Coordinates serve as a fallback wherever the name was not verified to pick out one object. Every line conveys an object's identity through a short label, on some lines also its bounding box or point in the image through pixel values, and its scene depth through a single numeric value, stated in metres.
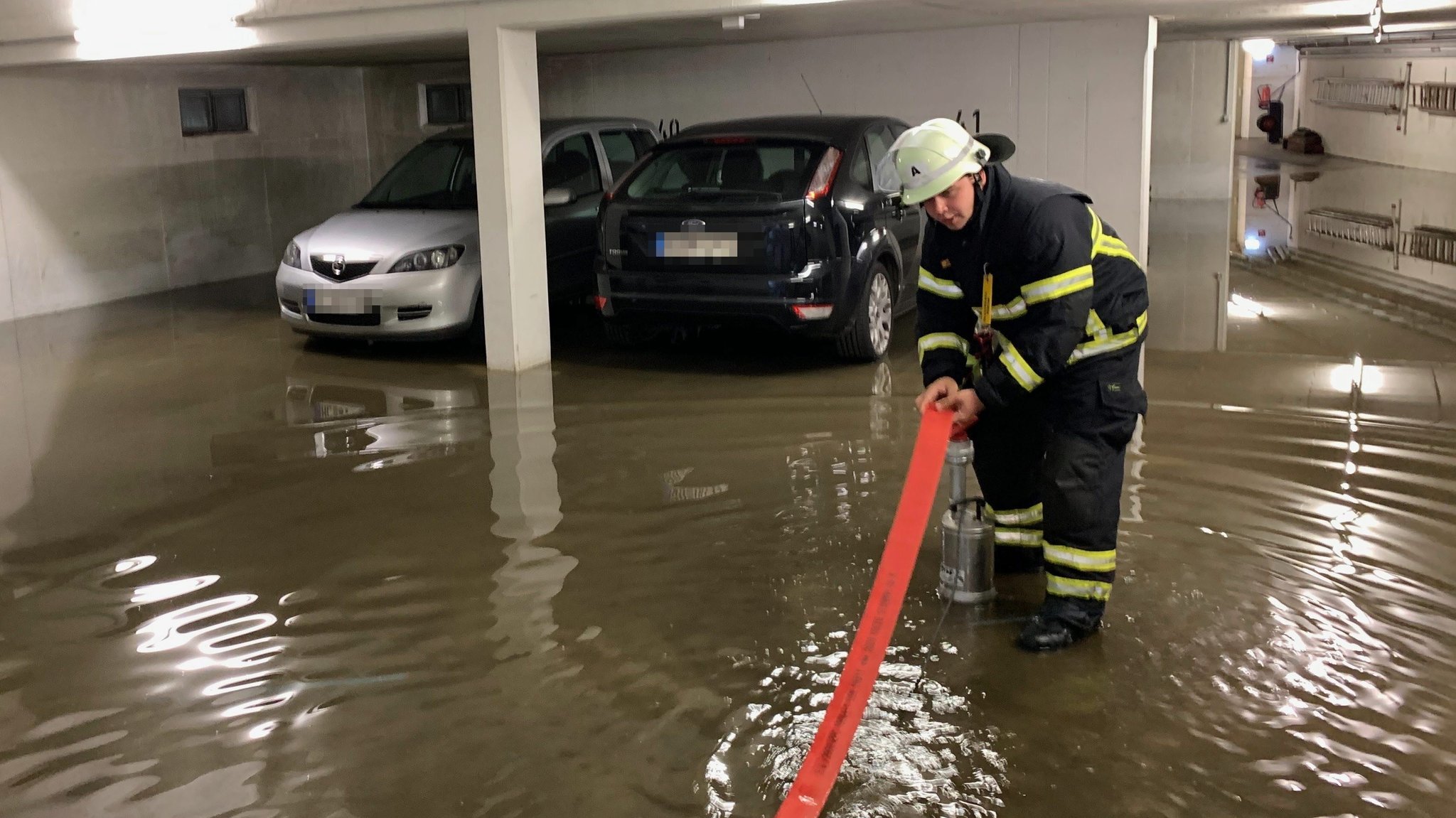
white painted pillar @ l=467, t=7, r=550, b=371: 7.96
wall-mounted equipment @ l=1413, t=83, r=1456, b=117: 22.75
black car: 7.55
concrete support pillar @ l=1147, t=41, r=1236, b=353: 18.55
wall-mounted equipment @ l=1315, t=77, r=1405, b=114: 25.64
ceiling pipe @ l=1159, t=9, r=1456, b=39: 12.03
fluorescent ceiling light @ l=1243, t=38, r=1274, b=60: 22.89
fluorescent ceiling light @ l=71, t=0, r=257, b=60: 8.87
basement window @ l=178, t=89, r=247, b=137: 12.44
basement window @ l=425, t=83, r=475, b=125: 13.98
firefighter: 3.83
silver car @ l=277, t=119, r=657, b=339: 8.39
